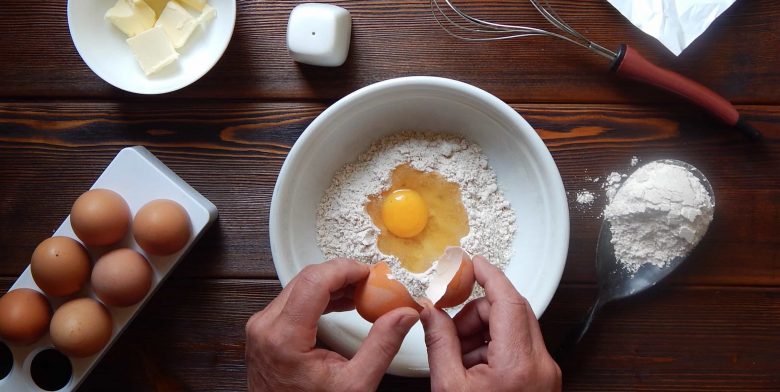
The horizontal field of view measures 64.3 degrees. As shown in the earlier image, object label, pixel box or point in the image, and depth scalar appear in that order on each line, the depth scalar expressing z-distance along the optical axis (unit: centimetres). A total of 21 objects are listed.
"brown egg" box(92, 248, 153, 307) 96
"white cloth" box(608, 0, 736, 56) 105
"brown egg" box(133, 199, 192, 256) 96
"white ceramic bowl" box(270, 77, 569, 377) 93
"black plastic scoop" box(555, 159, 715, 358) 103
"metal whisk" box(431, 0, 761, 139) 102
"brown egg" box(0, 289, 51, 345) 98
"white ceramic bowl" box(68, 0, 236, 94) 102
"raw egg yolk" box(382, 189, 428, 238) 100
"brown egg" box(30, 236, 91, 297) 96
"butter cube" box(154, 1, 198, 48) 104
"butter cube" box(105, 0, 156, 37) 104
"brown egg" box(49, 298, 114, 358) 96
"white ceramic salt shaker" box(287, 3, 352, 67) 100
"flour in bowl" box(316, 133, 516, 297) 100
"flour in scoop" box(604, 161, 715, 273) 100
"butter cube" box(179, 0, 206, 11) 103
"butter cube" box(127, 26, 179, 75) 103
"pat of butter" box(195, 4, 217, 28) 103
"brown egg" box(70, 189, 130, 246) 96
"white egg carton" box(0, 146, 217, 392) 101
